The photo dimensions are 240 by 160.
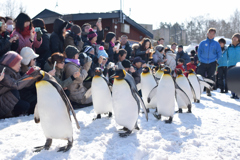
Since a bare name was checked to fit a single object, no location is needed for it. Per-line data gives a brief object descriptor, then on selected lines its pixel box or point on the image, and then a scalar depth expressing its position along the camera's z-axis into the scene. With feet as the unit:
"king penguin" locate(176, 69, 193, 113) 13.00
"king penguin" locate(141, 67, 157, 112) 14.24
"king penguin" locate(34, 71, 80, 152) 7.87
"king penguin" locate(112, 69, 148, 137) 9.98
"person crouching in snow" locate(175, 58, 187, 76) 26.45
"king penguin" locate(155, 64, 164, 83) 17.53
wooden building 37.63
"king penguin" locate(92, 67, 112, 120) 12.10
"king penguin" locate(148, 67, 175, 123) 11.88
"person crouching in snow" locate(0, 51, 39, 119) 11.36
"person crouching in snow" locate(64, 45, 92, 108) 14.28
